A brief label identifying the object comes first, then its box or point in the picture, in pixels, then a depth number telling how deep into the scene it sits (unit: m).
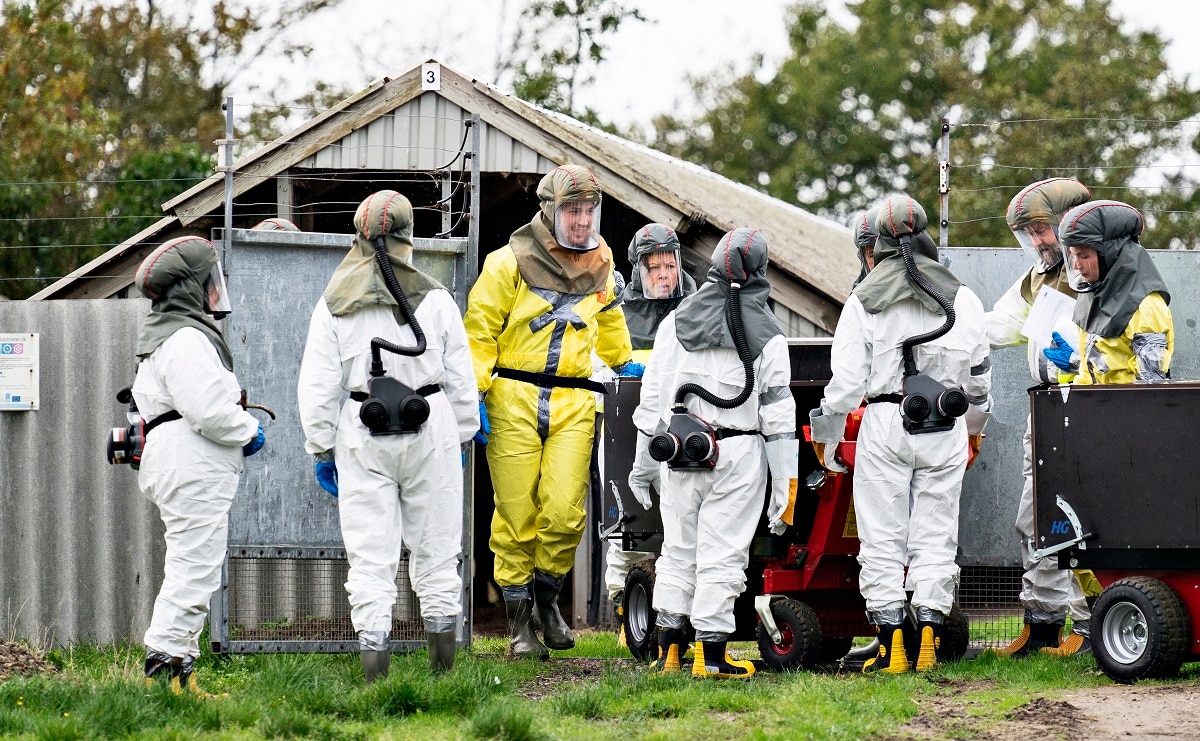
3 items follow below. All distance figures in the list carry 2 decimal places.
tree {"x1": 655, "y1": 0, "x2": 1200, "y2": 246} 59.44
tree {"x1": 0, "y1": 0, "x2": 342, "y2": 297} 40.78
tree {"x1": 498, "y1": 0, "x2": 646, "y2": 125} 49.03
